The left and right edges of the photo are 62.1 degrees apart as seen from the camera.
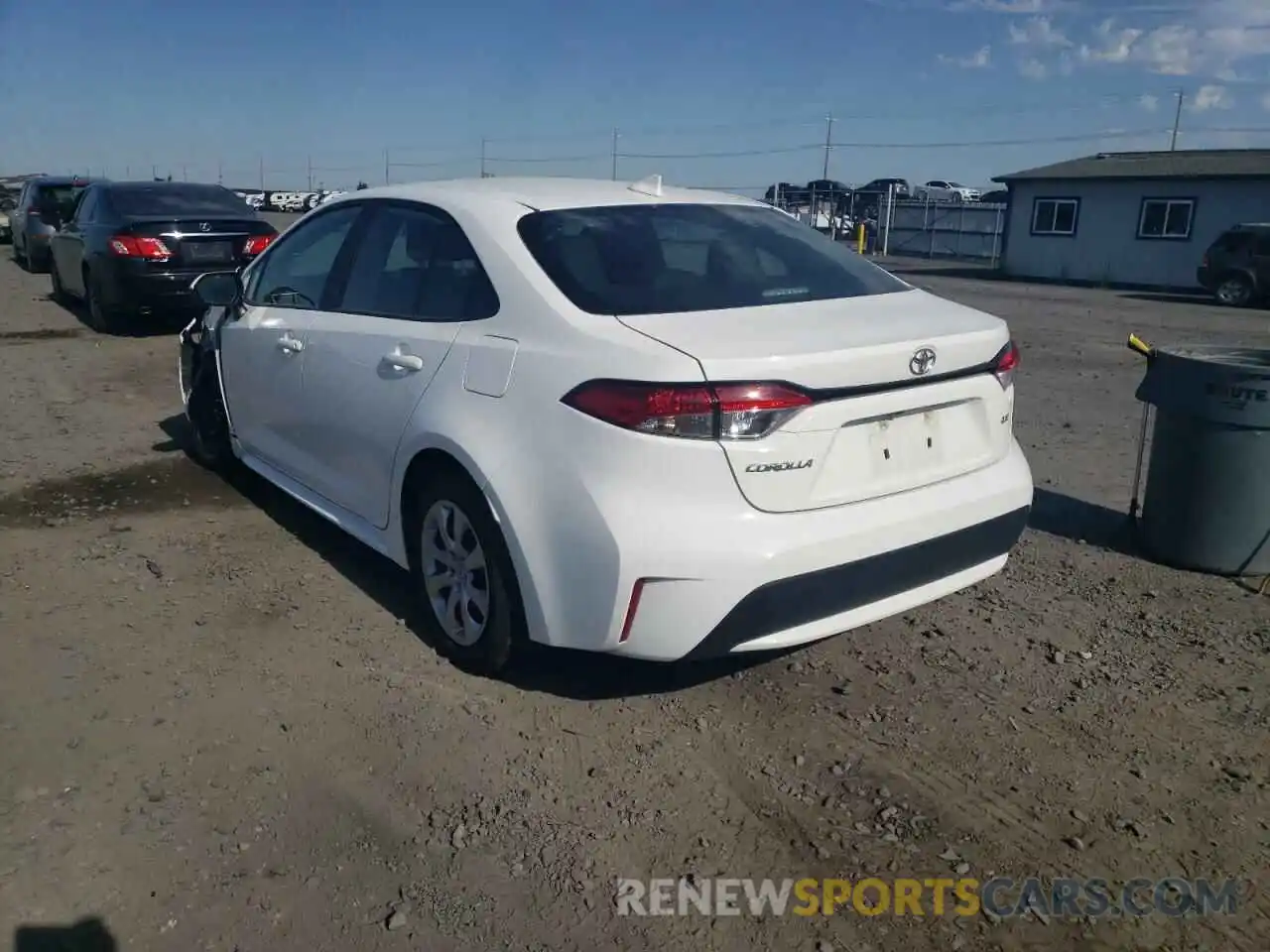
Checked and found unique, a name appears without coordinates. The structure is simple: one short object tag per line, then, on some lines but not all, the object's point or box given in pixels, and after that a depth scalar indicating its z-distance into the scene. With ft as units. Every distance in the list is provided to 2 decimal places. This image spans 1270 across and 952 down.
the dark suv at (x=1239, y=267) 69.77
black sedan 36.58
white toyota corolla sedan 9.89
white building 86.02
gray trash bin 14.84
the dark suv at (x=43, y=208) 63.21
